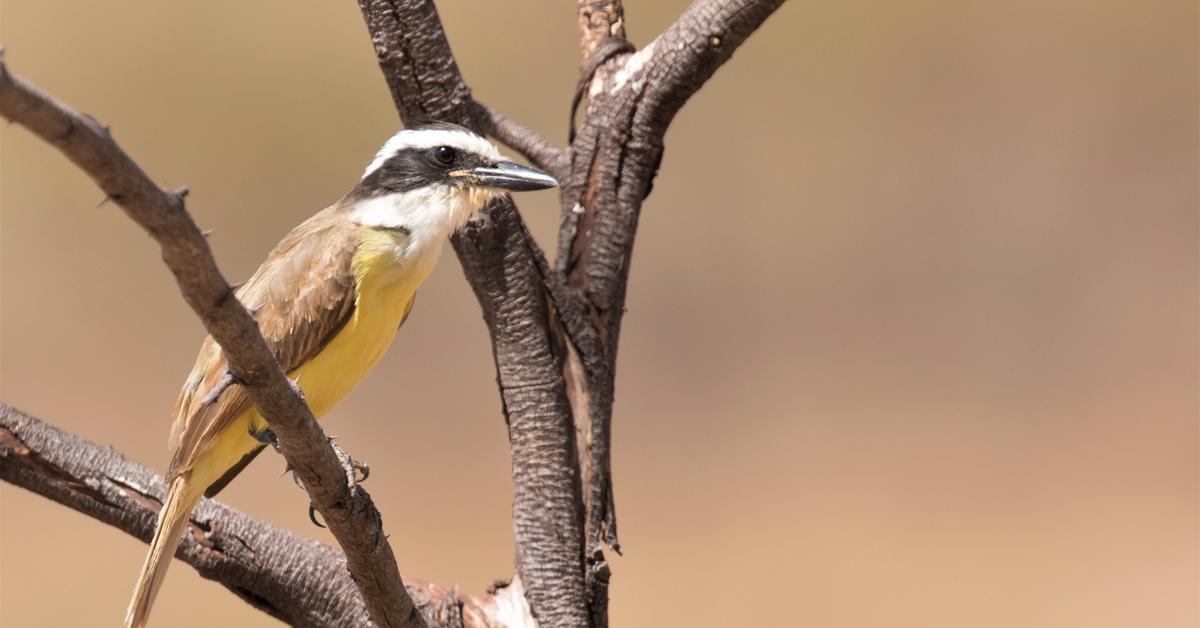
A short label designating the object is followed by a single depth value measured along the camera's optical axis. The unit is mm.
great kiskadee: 4844
